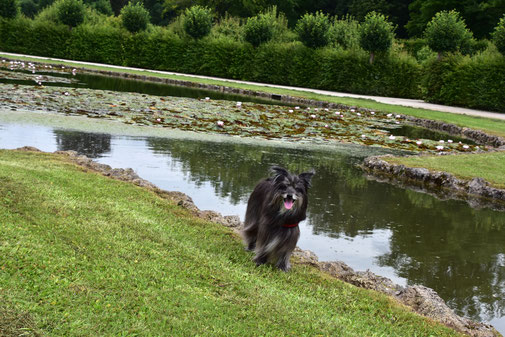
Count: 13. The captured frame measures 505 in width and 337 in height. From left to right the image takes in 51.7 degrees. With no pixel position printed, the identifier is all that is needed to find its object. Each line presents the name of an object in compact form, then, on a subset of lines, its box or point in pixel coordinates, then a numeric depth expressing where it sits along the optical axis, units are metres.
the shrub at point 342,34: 44.06
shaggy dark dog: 4.62
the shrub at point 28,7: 88.94
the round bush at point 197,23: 38.66
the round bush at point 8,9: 41.78
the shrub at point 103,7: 77.26
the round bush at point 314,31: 35.06
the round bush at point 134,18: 40.41
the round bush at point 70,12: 40.53
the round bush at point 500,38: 27.20
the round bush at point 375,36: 32.59
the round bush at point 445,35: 31.02
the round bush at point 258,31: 36.84
